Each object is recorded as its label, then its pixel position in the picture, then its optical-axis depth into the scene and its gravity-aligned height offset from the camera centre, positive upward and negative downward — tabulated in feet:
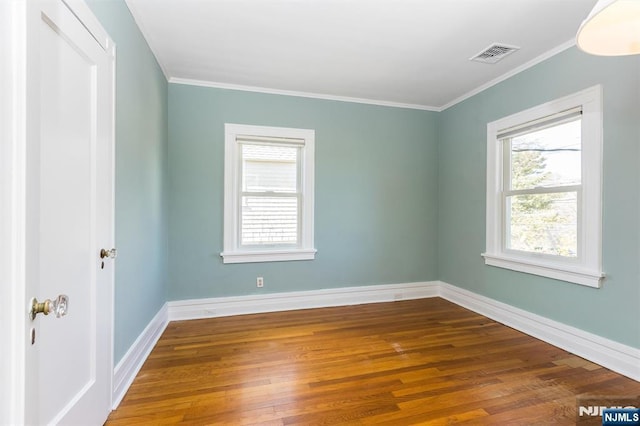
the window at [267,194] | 10.87 +0.63
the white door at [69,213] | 2.85 -0.07
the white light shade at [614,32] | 3.85 +2.51
